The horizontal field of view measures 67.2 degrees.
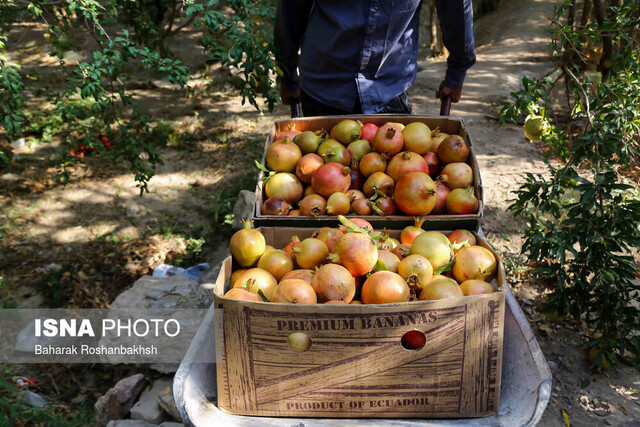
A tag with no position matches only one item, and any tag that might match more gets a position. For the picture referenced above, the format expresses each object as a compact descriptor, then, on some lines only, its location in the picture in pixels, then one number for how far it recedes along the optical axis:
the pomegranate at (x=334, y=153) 2.39
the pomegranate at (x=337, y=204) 2.17
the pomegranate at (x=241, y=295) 1.58
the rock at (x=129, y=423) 2.87
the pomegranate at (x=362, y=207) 2.21
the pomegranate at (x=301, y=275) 1.73
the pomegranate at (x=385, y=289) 1.58
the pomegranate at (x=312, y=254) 1.84
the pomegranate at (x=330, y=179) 2.22
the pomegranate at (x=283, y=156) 2.40
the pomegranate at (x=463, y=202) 2.14
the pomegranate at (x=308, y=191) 2.33
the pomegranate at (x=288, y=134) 2.58
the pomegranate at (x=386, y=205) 2.21
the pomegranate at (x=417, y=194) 2.06
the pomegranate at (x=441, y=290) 1.56
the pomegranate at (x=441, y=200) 2.21
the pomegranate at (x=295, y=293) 1.56
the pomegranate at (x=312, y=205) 2.18
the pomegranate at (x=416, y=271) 1.69
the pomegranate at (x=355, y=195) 2.27
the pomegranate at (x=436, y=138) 2.50
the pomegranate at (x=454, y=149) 2.34
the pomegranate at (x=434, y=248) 1.82
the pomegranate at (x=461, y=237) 1.94
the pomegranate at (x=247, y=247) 1.85
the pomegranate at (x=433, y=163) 2.43
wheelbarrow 1.48
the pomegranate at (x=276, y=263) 1.85
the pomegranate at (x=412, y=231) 2.02
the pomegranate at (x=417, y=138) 2.41
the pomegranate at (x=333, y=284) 1.62
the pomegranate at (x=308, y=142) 2.50
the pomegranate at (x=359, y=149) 2.46
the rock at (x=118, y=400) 3.05
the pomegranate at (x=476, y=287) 1.64
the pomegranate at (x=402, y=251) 1.94
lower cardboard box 1.43
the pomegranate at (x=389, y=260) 1.81
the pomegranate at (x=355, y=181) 2.40
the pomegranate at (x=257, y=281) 1.70
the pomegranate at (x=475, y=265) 1.74
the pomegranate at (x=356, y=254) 1.69
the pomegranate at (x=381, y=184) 2.25
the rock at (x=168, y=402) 2.87
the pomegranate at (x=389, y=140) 2.35
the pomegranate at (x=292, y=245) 1.93
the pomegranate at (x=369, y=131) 2.52
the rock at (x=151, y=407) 2.95
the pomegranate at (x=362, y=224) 1.99
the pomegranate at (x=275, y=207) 2.18
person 2.61
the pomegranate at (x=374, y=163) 2.34
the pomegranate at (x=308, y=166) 2.34
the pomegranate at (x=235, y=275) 1.81
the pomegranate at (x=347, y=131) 2.53
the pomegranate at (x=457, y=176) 2.26
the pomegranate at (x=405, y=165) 2.25
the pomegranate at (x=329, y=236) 1.88
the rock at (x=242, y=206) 4.61
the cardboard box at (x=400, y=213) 2.07
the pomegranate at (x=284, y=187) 2.33
